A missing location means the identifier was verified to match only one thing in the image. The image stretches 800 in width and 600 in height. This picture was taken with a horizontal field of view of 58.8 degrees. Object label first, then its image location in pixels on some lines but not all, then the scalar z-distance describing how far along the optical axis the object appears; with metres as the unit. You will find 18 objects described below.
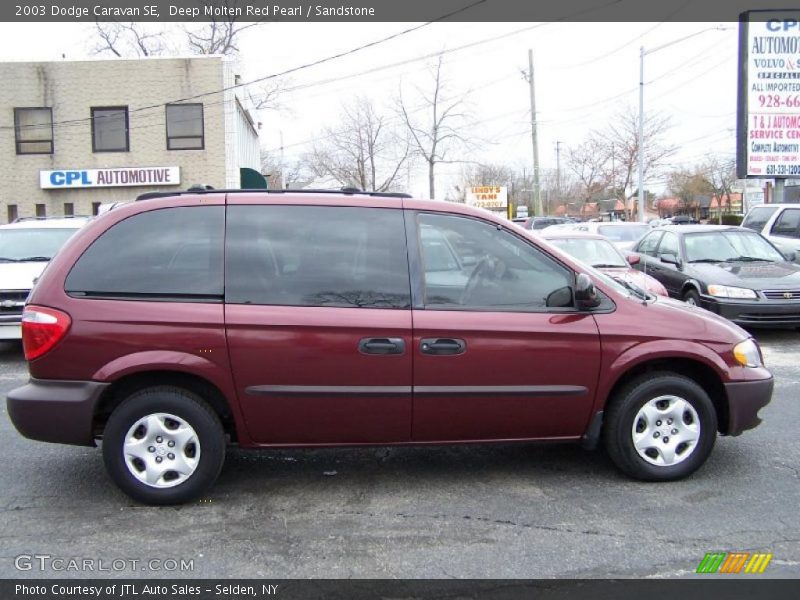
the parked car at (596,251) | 10.20
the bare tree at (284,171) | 53.06
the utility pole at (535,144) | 33.25
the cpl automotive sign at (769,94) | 15.95
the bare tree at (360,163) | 42.06
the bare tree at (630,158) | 48.19
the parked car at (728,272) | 9.07
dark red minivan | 4.01
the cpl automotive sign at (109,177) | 26.14
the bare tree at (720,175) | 63.81
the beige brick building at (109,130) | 26.02
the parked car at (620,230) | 16.16
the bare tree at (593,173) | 52.34
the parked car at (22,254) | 8.33
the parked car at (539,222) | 30.44
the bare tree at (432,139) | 36.47
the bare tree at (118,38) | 43.69
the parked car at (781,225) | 13.12
